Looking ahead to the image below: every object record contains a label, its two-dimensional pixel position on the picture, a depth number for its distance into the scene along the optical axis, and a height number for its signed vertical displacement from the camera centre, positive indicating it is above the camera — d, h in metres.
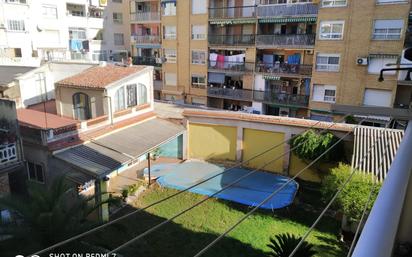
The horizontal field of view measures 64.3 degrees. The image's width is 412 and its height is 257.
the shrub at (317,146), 19.23 -5.28
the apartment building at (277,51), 27.09 +0.17
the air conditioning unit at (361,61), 27.39 -0.46
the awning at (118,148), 15.69 -5.35
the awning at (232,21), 33.29 +3.11
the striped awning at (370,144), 15.54 -4.59
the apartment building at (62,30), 37.03 +2.23
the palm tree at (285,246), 12.27 -7.10
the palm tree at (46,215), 9.98 -5.16
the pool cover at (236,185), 17.34 -7.47
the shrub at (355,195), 13.74 -5.76
